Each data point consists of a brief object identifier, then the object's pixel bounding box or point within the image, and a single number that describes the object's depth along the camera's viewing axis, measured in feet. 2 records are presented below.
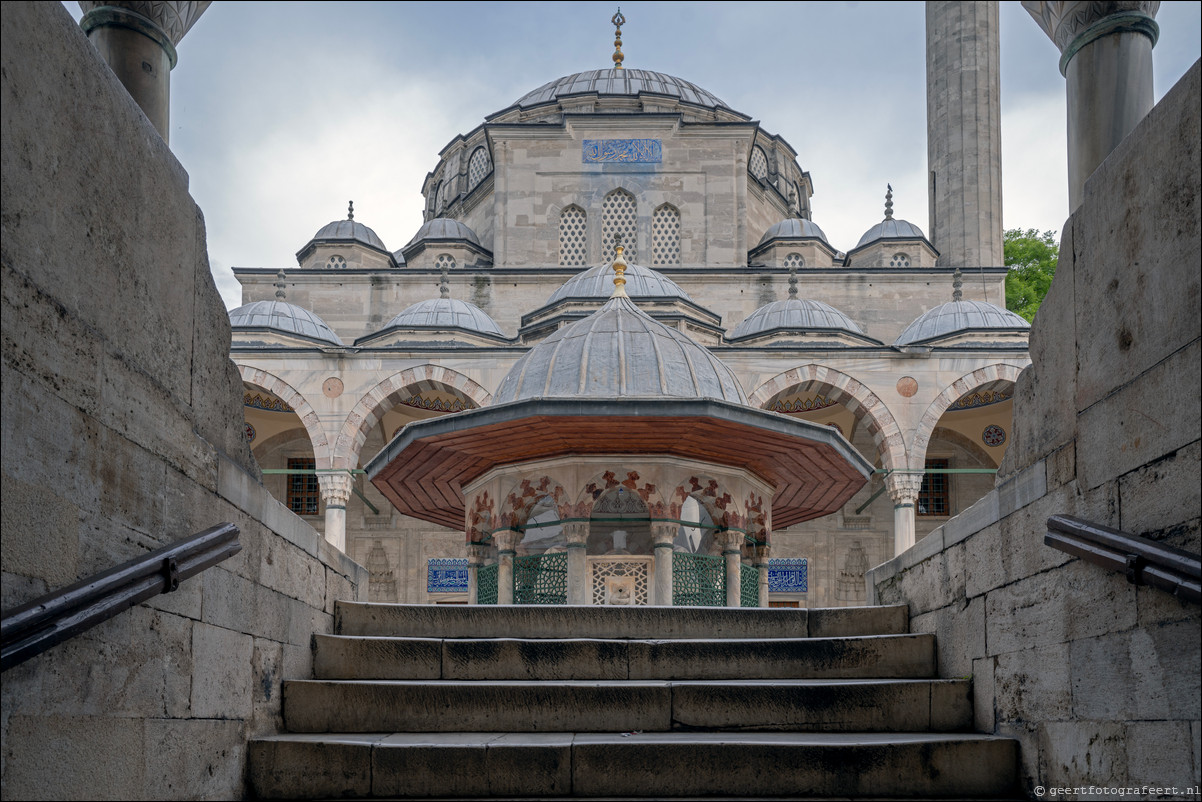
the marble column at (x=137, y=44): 17.13
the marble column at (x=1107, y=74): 17.16
